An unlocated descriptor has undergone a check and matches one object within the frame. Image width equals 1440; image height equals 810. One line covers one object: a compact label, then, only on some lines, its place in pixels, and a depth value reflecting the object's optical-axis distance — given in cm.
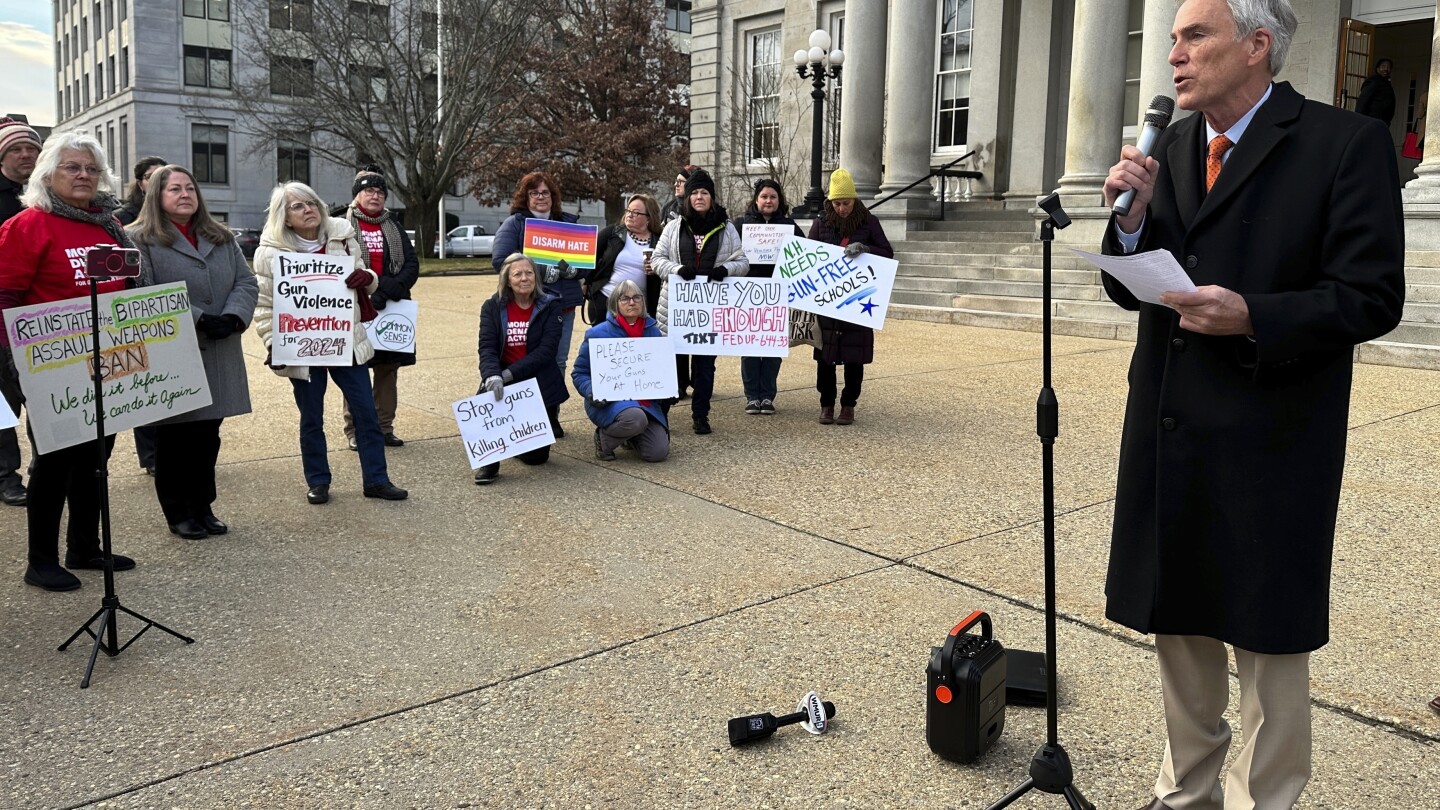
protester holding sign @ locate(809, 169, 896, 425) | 868
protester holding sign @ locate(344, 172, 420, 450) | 775
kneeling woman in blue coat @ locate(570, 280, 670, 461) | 750
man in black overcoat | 240
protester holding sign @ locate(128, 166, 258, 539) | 562
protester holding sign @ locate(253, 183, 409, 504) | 650
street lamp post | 1817
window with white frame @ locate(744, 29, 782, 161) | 2702
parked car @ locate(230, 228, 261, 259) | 3544
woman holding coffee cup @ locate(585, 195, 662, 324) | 899
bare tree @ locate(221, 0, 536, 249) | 3441
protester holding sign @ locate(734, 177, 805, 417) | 926
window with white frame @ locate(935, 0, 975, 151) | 2330
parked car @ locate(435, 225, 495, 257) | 4650
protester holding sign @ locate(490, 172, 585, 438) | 855
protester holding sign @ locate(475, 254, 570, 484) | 732
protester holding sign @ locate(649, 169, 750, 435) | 862
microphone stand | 272
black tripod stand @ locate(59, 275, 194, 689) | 423
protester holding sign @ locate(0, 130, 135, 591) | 495
